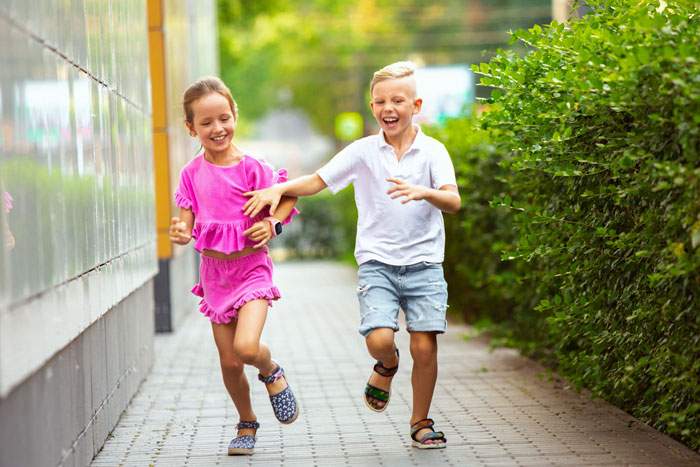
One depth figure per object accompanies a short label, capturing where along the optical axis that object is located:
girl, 10.22
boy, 10.30
